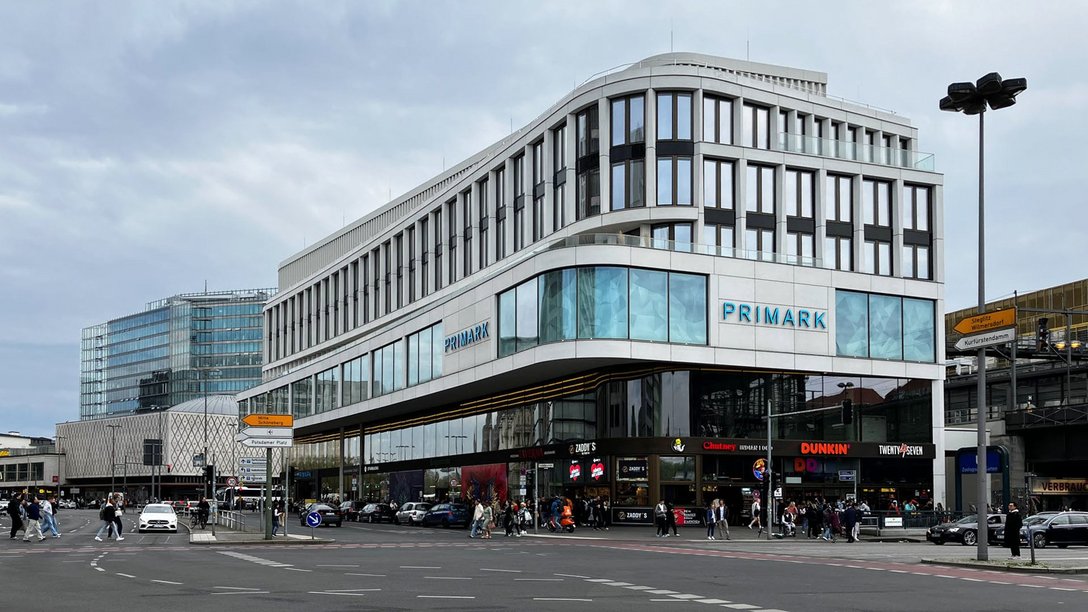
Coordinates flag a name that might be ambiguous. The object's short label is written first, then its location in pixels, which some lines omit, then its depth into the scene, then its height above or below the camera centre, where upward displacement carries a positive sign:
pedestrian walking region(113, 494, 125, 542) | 46.88 -4.50
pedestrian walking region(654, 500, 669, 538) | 53.72 -4.74
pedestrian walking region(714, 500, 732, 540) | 50.94 -4.50
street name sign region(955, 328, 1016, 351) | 32.16 +2.00
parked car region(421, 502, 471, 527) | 68.69 -5.91
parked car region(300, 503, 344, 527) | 66.31 -5.73
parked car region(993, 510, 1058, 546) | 44.92 -3.99
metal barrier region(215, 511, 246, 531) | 56.59 -5.61
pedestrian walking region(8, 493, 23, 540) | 45.84 -4.00
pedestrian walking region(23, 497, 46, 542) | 45.16 -4.08
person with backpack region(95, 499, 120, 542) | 46.44 -4.01
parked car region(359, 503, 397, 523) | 79.25 -6.68
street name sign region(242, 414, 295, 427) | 43.98 -0.31
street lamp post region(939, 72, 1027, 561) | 32.44 +8.51
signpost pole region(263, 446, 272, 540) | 44.67 -3.69
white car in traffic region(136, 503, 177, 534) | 58.25 -5.19
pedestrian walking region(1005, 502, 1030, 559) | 34.19 -3.35
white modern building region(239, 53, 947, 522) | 61.38 +5.73
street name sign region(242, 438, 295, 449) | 43.66 -1.14
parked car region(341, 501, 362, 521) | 84.81 -6.97
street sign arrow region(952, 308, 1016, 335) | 32.12 +2.48
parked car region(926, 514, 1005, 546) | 47.72 -4.72
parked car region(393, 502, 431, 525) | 72.85 -6.19
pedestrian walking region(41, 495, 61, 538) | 49.19 -4.38
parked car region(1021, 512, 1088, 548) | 44.28 -4.32
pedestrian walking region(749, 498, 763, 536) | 59.03 -4.90
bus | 112.31 -9.77
